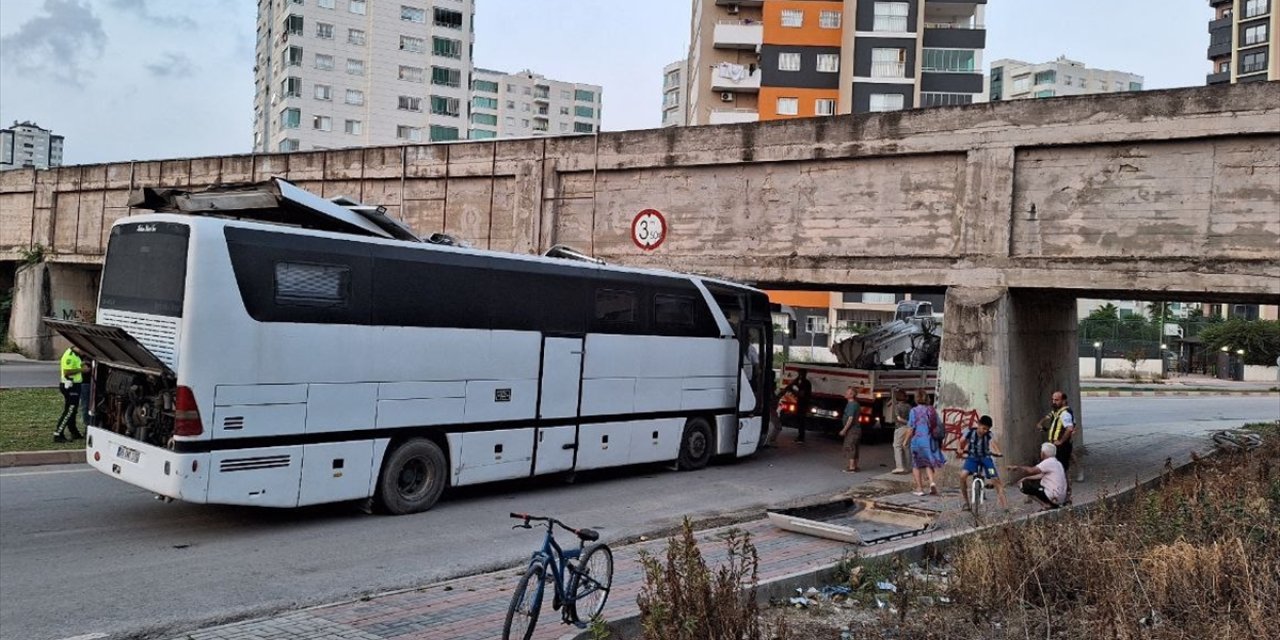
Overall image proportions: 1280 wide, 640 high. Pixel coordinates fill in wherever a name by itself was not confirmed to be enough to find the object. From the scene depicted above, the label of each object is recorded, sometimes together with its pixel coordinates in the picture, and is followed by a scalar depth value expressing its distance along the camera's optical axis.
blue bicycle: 6.32
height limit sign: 19.08
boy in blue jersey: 12.84
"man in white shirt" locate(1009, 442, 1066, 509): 11.68
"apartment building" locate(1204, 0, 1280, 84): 84.25
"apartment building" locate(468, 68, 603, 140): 122.38
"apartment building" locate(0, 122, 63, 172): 176.62
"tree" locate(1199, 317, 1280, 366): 63.41
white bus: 10.11
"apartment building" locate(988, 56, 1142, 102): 120.75
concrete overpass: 13.86
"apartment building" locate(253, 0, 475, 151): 66.12
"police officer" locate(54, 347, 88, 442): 15.64
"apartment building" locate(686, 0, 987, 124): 58.06
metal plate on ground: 10.53
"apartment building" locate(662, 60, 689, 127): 103.77
